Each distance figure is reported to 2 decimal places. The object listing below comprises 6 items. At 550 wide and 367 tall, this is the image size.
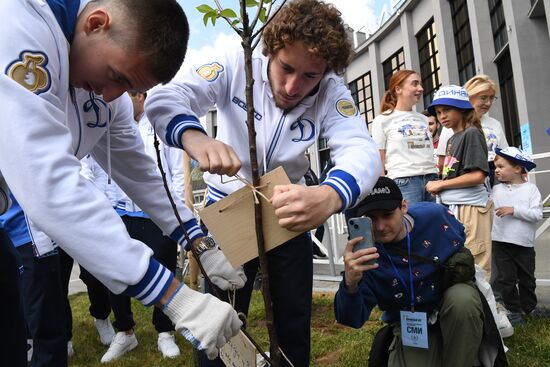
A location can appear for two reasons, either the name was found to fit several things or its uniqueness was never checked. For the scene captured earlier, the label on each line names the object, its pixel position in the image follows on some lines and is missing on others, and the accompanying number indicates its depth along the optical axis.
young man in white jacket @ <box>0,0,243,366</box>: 1.08
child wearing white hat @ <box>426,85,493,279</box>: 3.49
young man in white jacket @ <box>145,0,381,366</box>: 1.63
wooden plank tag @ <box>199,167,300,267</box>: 1.49
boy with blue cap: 3.74
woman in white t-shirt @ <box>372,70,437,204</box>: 4.06
